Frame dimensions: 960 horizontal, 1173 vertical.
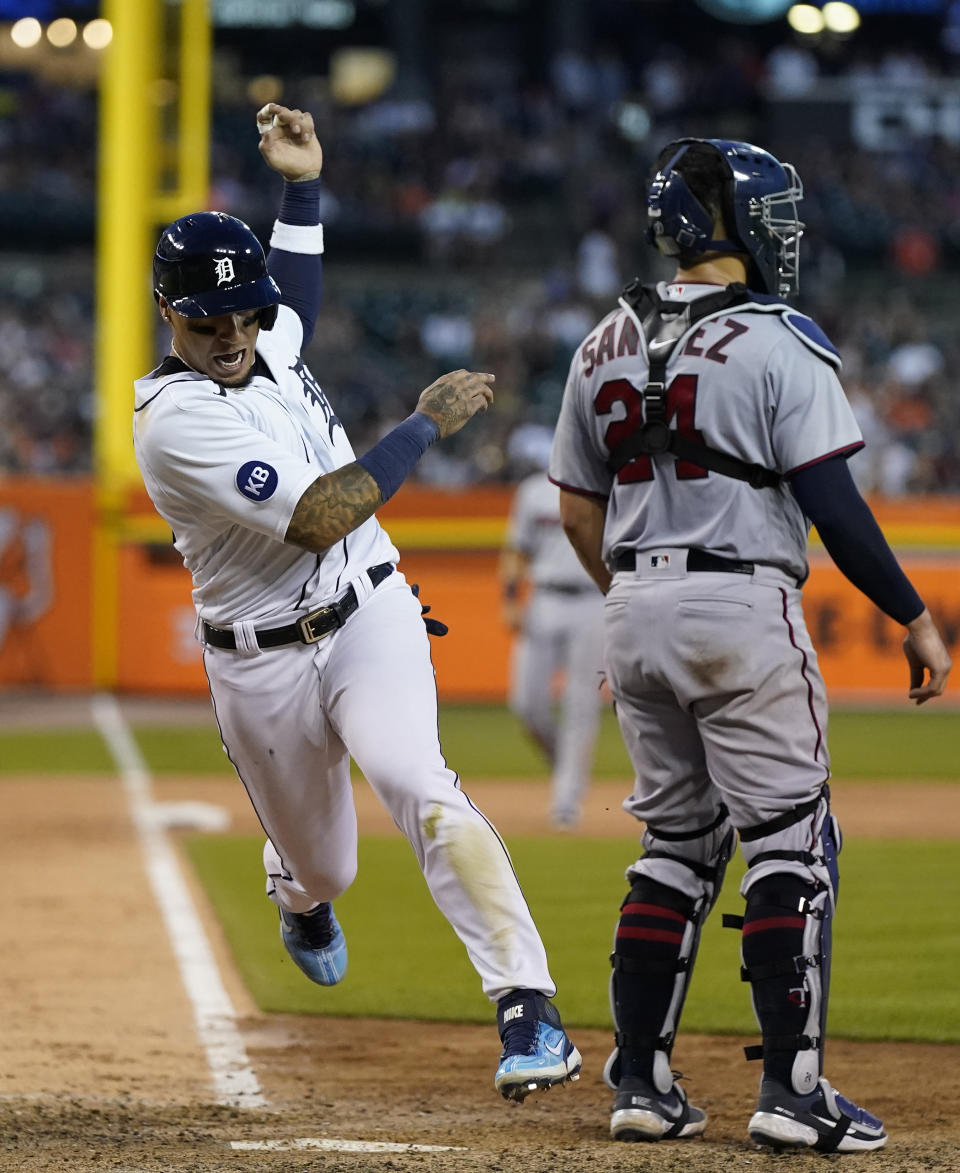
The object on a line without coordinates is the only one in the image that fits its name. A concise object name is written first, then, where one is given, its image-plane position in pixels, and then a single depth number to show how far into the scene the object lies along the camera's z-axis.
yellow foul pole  33.19
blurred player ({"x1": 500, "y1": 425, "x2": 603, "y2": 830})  19.44
